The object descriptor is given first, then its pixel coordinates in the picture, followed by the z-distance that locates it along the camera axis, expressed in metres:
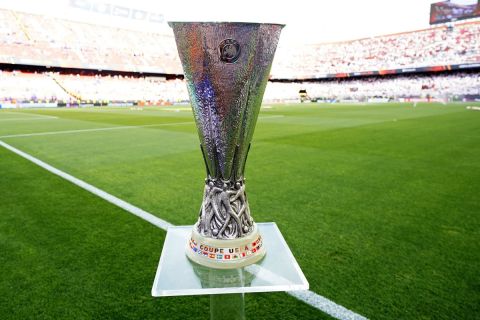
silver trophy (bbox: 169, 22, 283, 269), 0.93
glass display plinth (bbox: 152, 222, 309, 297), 0.98
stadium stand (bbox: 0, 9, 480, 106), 32.06
